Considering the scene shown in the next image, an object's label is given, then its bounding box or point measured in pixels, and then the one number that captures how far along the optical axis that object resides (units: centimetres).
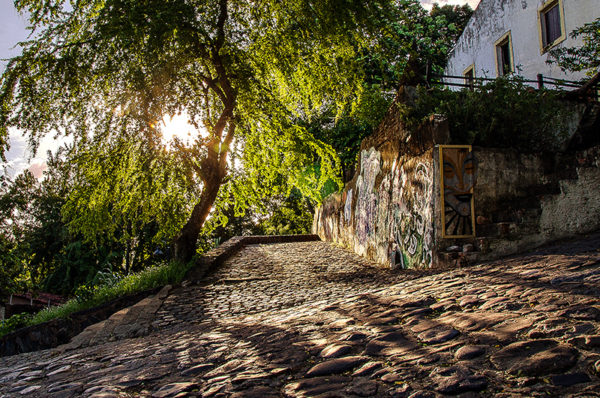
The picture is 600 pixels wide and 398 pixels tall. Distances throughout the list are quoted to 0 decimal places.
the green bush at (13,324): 848
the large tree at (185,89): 678
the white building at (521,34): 1243
